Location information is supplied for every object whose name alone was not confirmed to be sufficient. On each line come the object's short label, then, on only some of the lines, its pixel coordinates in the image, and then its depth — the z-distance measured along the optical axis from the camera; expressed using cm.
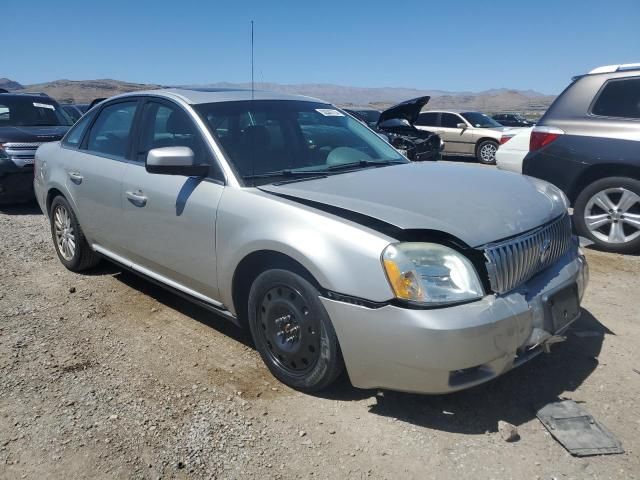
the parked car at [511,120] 2199
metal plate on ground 249
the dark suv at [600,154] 535
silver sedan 249
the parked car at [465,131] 1515
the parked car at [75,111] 1415
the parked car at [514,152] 663
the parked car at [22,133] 789
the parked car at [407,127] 870
